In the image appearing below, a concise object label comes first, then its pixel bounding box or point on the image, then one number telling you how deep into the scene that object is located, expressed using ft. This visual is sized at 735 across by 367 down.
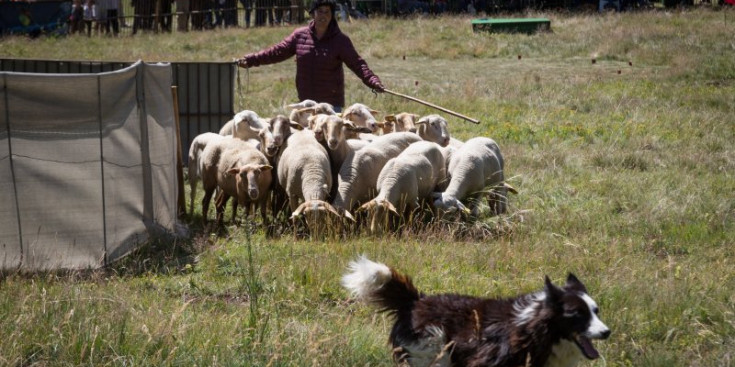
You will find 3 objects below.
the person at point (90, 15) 116.37
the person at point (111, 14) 115.85
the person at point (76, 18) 115.44
